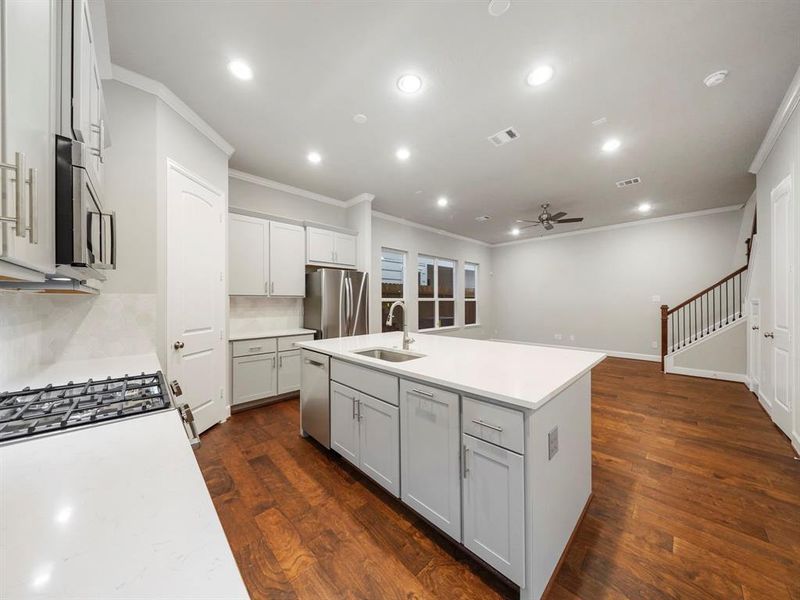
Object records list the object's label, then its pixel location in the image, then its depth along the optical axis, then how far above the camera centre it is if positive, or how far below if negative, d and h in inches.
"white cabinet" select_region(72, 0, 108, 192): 34.4 +28.8
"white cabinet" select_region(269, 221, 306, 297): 148.9 +21.8
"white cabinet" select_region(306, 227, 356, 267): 162.4 +31.3
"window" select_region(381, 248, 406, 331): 223.1 +16.8
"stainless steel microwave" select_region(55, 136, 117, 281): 28.4 +9.7
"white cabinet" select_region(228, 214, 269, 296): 134.9 +21.5
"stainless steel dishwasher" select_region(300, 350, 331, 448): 94.1 -32.8
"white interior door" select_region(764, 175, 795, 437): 101.0 -3.8
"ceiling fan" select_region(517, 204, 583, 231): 183.6 +50.9
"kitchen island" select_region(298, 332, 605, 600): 48.0 -28.6
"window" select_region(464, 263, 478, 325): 304.0 +6.1
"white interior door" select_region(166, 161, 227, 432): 95.7 +3.2
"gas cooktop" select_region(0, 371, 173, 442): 35.2 -14.7
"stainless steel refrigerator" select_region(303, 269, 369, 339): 155.9 -1.4
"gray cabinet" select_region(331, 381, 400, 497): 70.7 -35.8
